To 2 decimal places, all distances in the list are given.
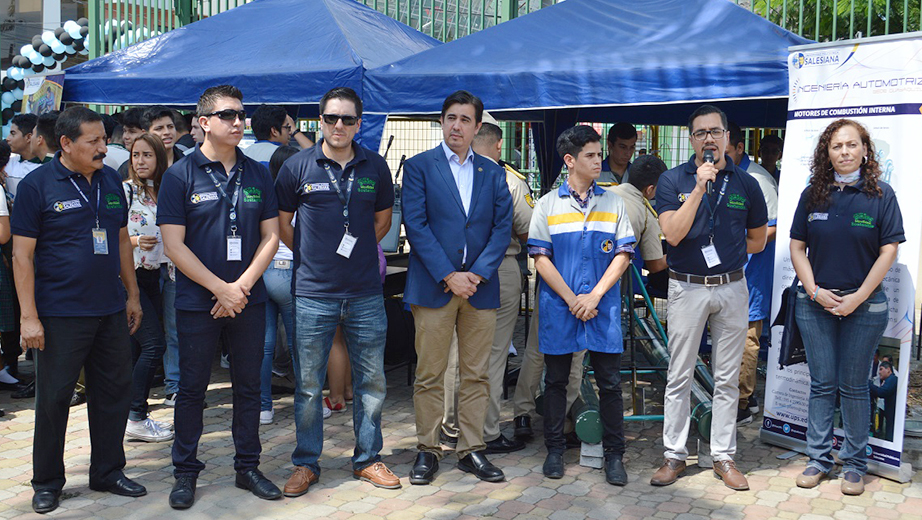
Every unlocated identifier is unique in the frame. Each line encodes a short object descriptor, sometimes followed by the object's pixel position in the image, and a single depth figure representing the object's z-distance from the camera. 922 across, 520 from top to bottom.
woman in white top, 5.38
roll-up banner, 4.84
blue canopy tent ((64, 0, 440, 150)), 6.62
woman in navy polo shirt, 4.58
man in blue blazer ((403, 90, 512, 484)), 4.66
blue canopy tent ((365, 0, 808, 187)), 5.48
